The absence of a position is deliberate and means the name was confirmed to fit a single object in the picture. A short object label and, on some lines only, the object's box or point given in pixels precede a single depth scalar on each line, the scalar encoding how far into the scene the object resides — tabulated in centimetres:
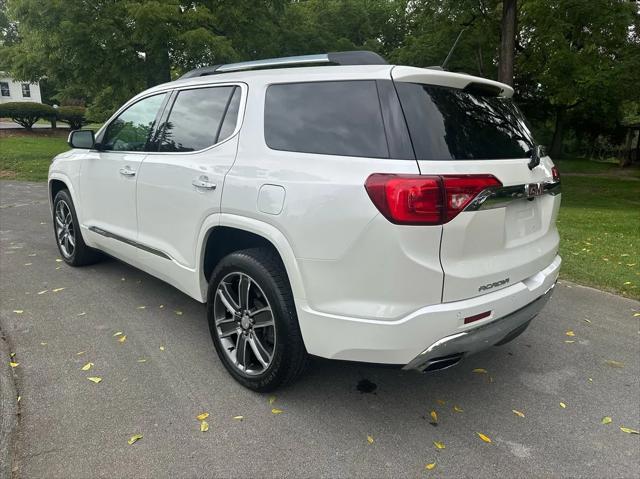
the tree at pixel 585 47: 1311
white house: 5143
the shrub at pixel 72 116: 2867
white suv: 225
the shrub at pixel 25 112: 2516
